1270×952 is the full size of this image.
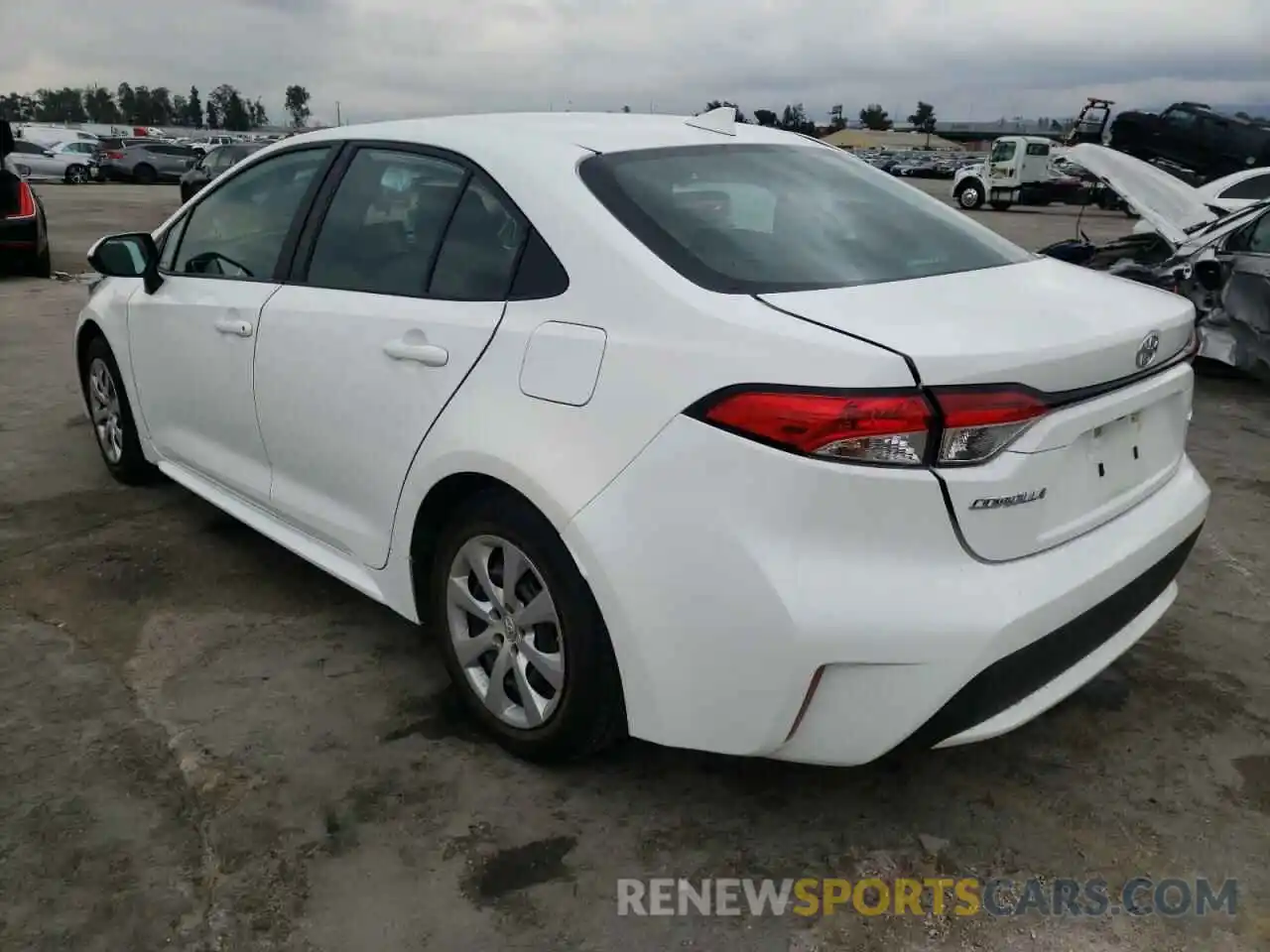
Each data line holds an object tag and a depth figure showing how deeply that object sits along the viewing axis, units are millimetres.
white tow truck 30469
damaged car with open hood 6730
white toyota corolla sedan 2008
